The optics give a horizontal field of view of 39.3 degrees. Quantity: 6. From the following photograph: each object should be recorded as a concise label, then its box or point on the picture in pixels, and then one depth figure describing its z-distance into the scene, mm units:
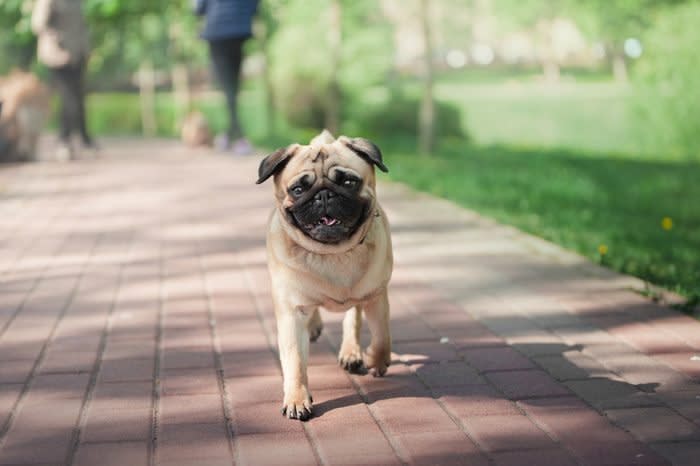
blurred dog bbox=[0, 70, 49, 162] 13469
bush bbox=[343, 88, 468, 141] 24156
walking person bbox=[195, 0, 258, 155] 13391
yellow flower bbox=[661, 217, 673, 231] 8406
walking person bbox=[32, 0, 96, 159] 13438
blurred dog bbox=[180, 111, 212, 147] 16141
